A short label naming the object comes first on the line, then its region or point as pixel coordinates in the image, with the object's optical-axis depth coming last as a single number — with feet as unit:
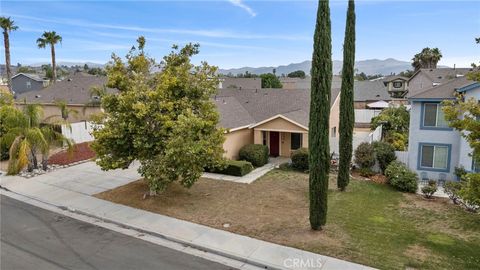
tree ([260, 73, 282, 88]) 192.13
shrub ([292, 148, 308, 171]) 61.57
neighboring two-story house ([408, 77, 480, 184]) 54.90
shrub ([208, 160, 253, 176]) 57.16
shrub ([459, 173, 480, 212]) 24.49
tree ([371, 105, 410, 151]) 88.65
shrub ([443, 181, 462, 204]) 44.78
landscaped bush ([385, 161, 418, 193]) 49.85
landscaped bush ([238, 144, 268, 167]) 65.16
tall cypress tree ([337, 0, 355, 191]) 47.96
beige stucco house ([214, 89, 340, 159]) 67.62
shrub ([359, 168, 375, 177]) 57.93
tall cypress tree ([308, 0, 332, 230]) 33.68
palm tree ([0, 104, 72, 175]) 53.16
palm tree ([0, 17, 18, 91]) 115.90
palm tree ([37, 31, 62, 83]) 138.51
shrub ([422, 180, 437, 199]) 46.83
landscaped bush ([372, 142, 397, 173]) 58.03
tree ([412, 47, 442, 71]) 195.83
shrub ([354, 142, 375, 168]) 58.85
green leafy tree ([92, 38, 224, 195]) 37.68
